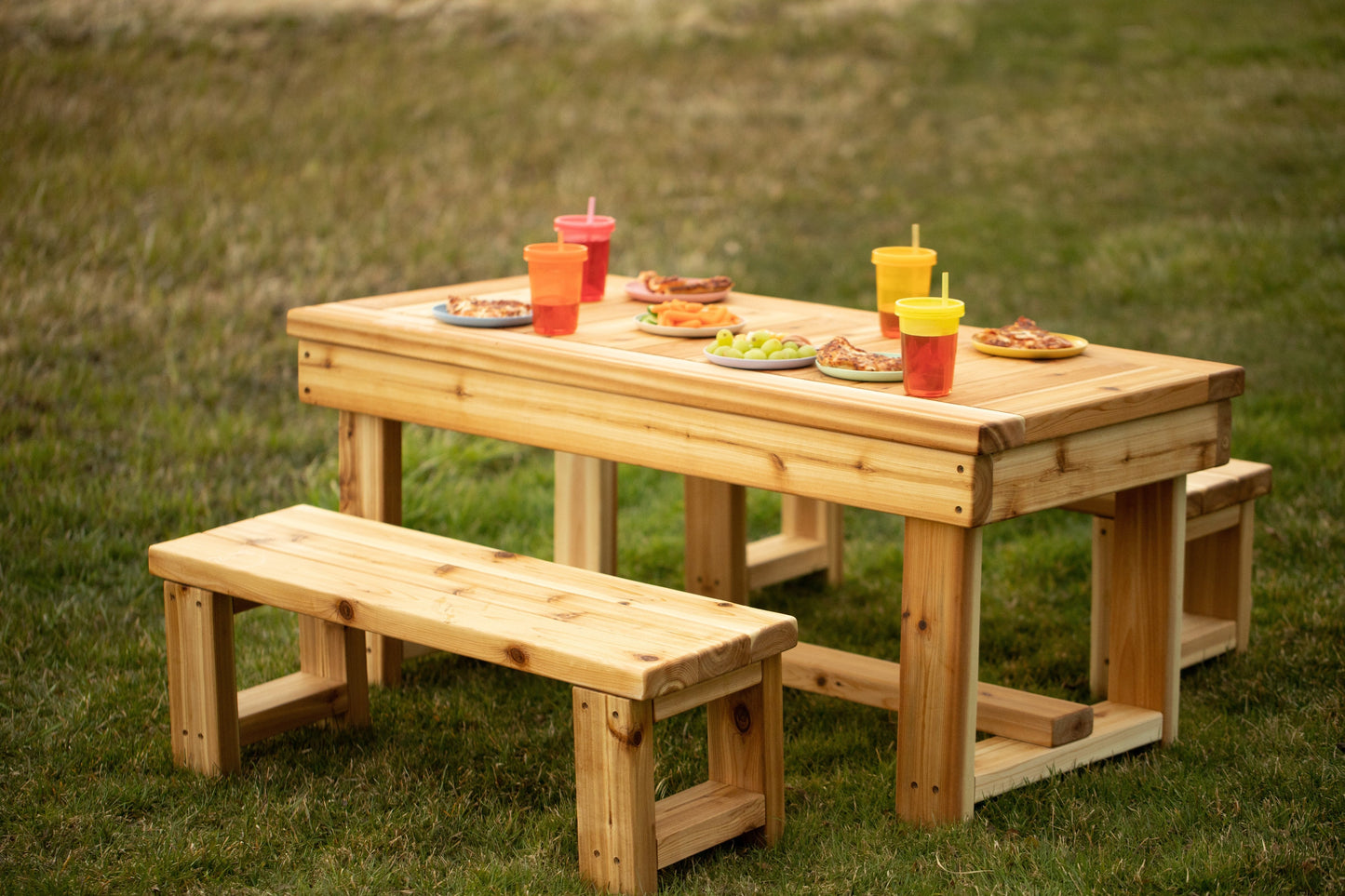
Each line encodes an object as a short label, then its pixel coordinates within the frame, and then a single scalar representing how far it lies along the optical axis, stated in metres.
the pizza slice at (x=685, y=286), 8.12
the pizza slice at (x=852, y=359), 6.38
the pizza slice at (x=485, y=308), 7.57
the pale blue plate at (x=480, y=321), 7.45
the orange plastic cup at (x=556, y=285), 7.09
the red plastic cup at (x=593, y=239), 7.82
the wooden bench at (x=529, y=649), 5.56
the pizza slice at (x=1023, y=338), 6.83
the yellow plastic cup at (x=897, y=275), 7.06
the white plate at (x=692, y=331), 7.24
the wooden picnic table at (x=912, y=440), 5.91
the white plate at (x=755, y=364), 6.54
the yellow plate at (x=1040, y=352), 6.73
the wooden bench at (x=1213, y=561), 7.81
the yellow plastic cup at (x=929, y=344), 5.90
